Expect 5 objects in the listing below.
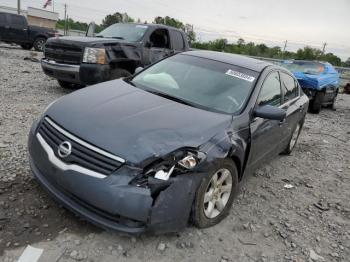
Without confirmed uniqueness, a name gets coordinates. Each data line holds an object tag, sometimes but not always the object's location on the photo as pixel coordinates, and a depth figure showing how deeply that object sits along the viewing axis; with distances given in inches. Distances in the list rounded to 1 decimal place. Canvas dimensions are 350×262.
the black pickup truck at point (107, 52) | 296.5
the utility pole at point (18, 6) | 1525.6
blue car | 427.8
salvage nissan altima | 108.1
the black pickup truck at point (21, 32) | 735.1
